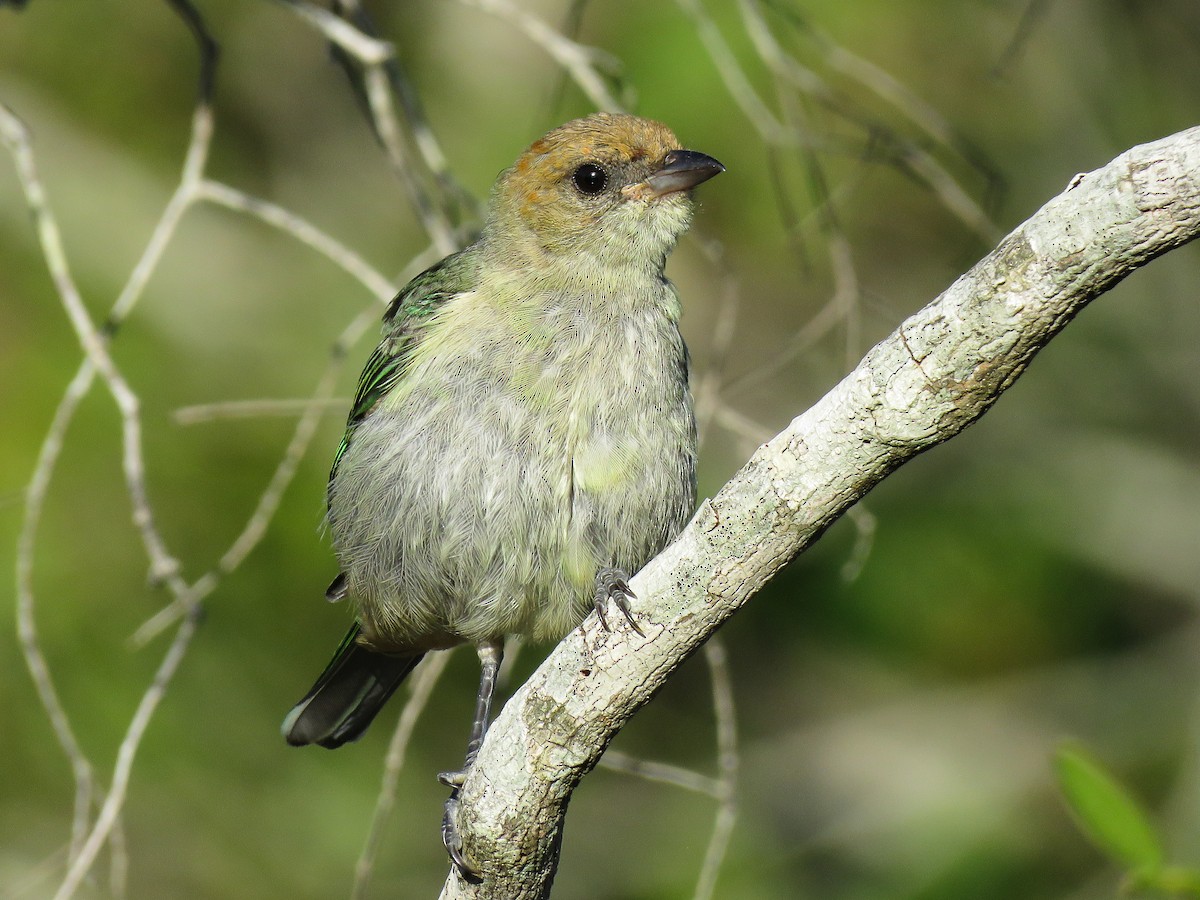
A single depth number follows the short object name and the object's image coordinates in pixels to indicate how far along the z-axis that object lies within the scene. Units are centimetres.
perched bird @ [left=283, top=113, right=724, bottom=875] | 756
